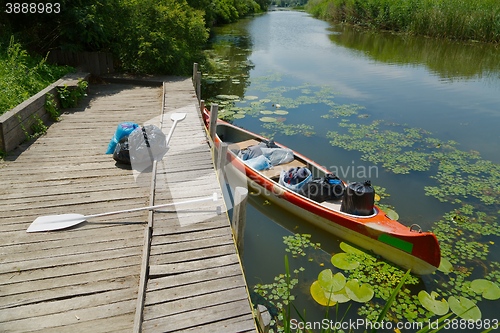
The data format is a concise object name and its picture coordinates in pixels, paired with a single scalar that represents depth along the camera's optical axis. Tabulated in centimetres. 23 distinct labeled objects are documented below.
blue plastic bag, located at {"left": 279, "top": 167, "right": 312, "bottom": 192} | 647
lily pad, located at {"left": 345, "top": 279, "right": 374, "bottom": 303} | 469
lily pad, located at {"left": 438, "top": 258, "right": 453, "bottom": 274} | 524
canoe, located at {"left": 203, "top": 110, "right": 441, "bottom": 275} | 505
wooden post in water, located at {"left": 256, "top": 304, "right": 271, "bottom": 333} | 321
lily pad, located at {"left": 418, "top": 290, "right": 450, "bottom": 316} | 454
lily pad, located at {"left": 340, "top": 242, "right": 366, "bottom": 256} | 563
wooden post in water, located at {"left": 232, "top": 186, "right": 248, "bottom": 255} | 410
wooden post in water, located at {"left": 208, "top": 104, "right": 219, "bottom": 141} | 734
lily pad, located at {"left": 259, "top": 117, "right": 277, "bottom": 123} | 1071
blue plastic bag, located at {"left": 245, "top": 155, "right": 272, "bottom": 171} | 721
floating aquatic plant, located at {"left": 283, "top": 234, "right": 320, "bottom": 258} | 576
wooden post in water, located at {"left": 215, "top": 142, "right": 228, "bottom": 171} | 578
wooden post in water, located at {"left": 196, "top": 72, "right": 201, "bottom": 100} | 1020
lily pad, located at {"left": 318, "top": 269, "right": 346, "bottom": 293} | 481
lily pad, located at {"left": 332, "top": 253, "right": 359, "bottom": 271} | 529
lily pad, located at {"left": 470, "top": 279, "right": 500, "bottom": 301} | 476
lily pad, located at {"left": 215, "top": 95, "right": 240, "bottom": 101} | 1269
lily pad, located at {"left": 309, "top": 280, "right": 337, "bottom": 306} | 468
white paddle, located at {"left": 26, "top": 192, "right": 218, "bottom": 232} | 409
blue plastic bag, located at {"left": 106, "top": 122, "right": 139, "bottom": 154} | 600
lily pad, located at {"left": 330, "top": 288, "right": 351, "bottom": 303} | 464
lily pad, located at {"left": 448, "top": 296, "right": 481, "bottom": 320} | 450
